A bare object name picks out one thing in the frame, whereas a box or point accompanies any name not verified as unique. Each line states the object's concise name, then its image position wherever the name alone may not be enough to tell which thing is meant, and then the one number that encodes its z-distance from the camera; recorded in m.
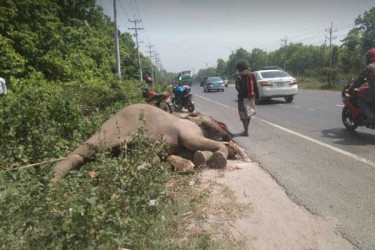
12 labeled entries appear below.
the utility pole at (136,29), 50.11
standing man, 7.91
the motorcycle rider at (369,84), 7.11
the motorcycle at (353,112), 7.51
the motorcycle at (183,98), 14.51
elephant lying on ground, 5.11
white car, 15.86
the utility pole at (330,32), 54.56
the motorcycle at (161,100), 12.21
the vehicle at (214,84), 32.88
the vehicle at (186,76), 47.53
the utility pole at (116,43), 21.95
